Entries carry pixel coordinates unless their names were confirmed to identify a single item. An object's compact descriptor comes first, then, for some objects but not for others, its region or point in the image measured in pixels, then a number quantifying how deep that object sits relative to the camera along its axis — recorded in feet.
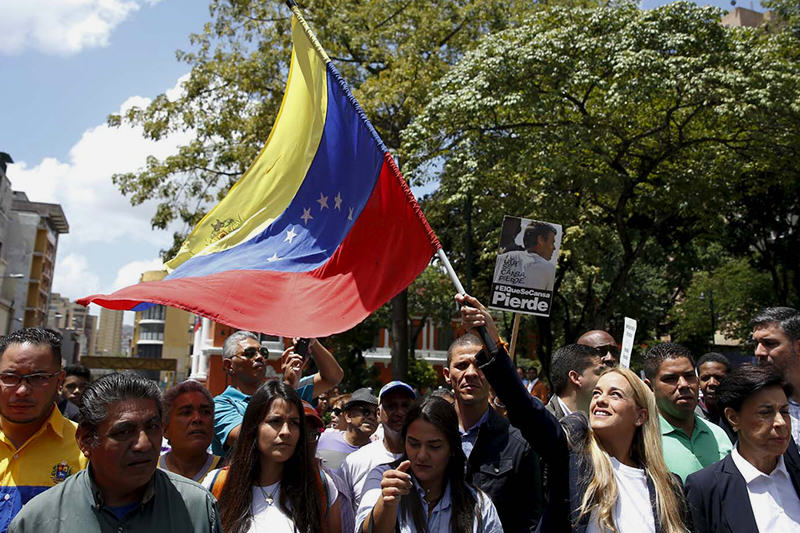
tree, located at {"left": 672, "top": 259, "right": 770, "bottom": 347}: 95.45
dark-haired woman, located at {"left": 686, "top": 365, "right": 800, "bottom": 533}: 11.16
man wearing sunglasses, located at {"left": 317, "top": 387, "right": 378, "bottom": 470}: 18.92
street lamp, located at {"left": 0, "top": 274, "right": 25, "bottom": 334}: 208.76
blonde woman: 10.62
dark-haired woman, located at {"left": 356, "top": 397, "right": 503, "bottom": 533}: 11.23
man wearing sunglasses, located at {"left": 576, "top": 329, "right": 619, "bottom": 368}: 17.94
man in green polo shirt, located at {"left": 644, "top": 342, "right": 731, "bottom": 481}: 15.10
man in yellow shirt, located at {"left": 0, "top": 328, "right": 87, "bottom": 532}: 11.01
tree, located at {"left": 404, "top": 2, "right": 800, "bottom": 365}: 47.16
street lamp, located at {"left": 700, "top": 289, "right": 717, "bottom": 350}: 101.09
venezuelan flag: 14.49
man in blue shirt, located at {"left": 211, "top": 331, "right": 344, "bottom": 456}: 15.02
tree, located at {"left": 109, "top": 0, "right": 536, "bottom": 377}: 61.98
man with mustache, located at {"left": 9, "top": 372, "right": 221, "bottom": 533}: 8.00
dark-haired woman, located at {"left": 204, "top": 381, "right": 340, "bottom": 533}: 11.29
